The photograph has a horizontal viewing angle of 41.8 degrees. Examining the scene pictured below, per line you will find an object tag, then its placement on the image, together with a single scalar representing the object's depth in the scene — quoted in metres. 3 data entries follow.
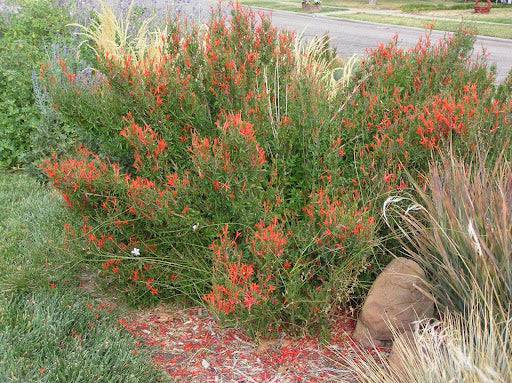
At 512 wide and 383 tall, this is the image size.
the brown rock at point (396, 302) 3.85
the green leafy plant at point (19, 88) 7.34
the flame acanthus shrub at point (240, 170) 3.67
